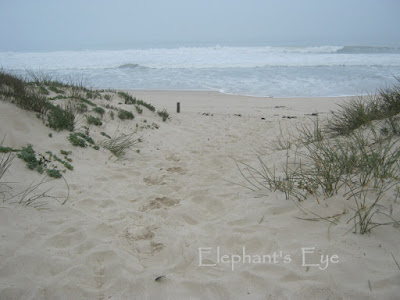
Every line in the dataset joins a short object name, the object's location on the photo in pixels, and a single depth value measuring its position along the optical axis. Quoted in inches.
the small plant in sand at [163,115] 367.6
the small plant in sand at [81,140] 210.2
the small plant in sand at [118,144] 228.8
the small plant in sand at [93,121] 260.1
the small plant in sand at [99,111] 290.7
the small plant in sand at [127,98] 373.3
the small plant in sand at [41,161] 162.2
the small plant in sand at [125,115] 303.9
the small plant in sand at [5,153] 151.8
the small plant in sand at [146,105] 375.3
